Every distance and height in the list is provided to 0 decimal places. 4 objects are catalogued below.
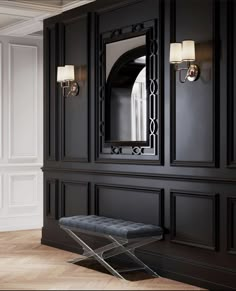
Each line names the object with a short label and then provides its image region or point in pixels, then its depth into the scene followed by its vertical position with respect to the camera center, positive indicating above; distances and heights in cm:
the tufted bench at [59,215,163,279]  518 -85
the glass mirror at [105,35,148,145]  569 +43
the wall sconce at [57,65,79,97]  653 +62
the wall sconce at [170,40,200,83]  500 +67
